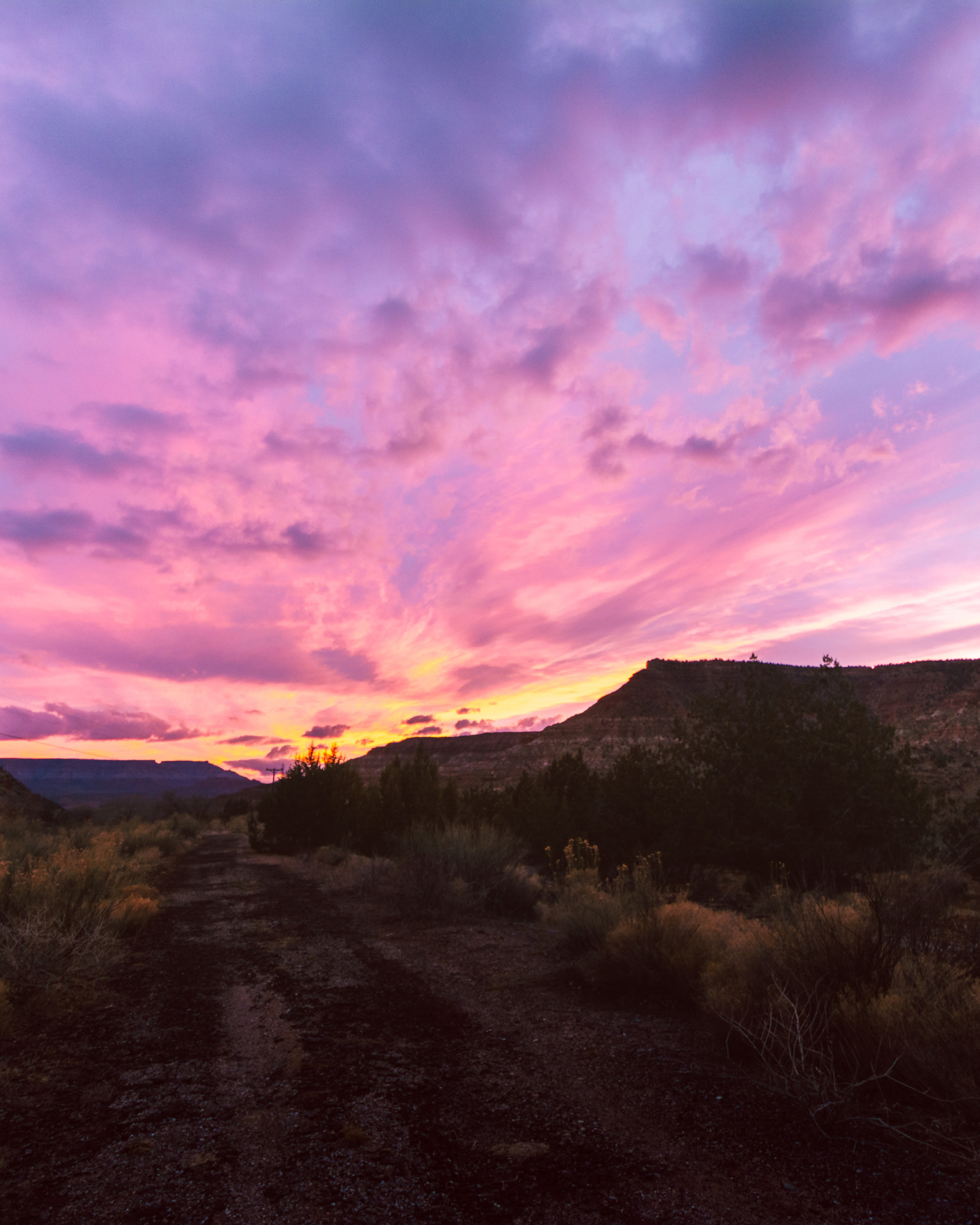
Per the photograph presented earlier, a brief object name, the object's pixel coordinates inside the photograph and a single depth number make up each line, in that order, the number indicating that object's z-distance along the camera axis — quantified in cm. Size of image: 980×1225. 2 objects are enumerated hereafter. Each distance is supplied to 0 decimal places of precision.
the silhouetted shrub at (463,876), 1335
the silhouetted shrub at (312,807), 3100
